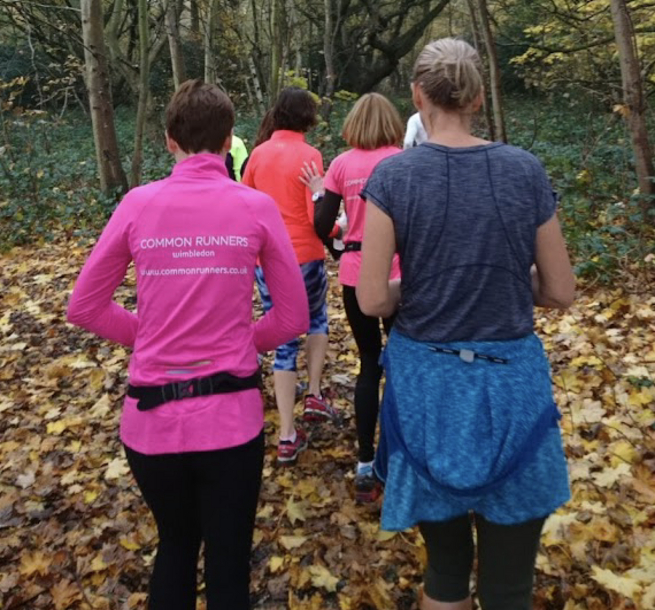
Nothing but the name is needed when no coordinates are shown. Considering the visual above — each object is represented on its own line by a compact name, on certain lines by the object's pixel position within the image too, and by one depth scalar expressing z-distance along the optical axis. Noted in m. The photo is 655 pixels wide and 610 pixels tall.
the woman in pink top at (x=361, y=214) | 2.92
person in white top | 5.73
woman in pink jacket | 1.82
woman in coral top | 3.37
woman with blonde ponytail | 1.68
